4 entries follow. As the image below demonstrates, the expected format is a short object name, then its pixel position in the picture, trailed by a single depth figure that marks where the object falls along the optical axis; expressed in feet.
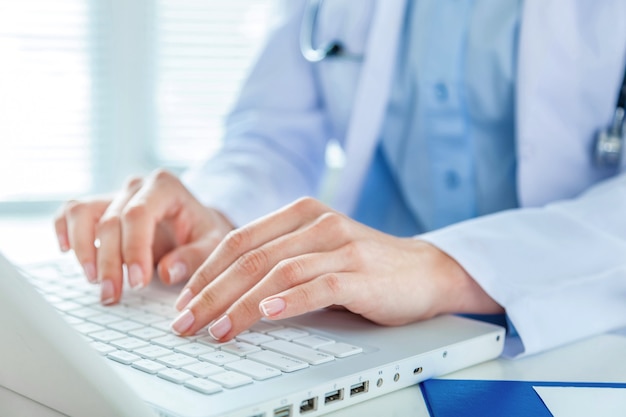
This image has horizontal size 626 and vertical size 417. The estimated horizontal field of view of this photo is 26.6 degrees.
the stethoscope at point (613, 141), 3.52
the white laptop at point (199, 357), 2.21
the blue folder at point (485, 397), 2.64
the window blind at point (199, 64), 6.01
